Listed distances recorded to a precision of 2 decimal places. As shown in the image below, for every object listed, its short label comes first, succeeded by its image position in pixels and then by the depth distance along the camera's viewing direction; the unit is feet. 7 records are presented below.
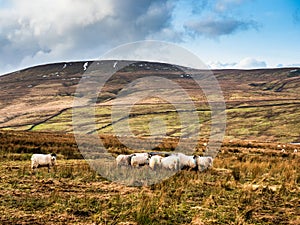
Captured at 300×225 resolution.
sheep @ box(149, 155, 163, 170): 52.16
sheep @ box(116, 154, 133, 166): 57.41
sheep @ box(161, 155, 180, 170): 50.19
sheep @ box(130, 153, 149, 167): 55.33
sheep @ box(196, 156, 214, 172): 53.39
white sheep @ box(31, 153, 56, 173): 50.52
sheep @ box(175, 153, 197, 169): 53.12
